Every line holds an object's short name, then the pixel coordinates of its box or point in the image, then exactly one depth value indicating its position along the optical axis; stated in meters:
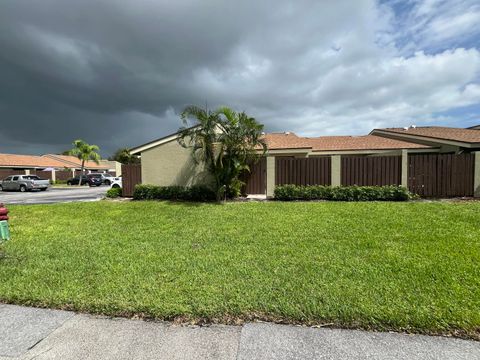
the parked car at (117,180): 25.22
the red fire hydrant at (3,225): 5.41
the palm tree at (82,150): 32.39
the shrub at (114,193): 14.82
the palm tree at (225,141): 10.79
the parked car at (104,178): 33.66
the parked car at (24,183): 26.30
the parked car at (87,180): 32.62
